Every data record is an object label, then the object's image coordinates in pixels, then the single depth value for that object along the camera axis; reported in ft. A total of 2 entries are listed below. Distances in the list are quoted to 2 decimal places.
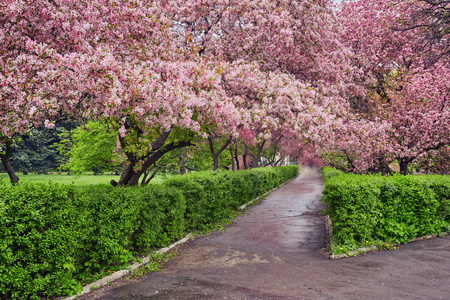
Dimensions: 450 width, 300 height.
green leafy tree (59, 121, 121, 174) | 53.93
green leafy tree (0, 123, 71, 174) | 113.09
